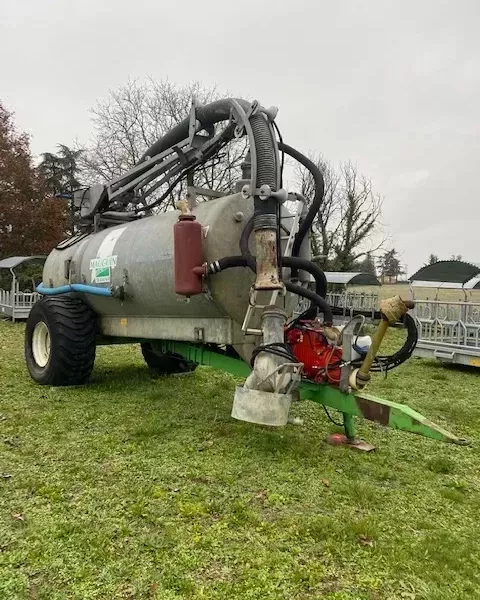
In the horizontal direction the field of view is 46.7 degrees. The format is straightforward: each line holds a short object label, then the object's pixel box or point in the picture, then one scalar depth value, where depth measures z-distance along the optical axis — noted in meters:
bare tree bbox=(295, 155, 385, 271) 33.12
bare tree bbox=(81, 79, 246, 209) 25.91
